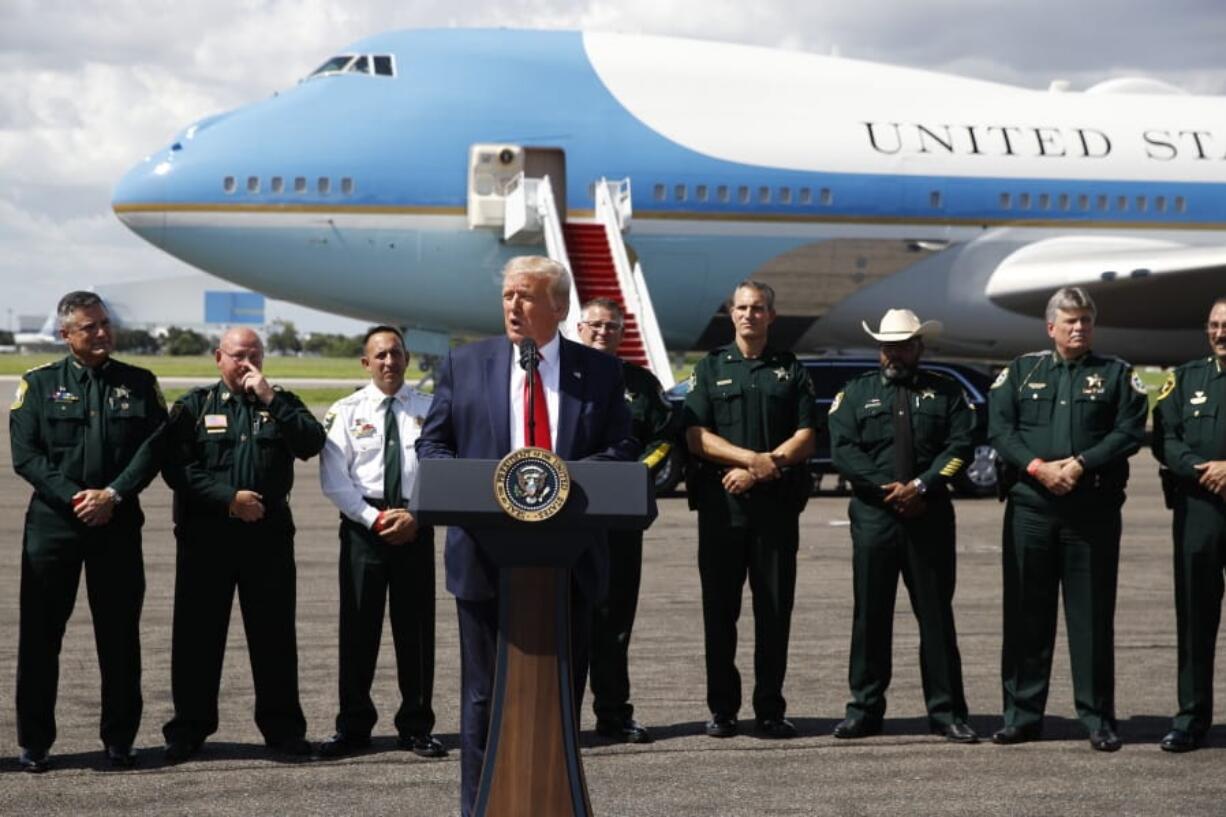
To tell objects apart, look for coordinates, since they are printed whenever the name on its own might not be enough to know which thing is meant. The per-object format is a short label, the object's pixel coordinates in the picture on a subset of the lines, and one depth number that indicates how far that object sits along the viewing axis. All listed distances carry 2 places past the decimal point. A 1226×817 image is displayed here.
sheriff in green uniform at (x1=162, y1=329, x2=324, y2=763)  6.89
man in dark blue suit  5.35
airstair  21.11
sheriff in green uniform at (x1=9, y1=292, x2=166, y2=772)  6.66
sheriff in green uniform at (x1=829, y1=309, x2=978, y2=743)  7.38
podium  4.82
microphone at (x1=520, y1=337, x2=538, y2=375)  5.07
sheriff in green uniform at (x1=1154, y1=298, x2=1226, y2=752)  7.16
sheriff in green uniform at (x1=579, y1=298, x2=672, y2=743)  7.29
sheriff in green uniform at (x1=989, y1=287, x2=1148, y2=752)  7.21
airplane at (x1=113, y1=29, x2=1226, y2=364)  21.80
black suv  16.98
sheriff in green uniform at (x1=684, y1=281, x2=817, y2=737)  7.56
